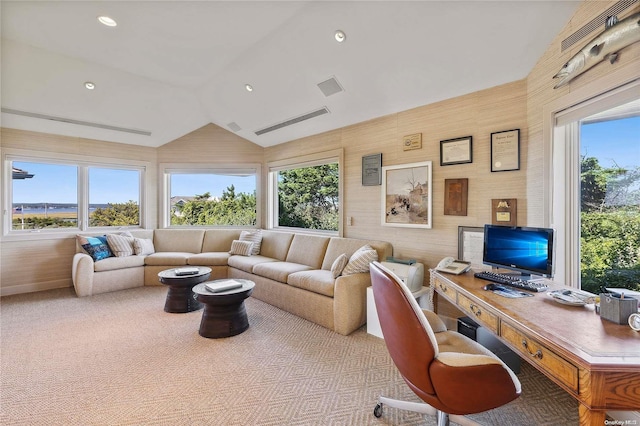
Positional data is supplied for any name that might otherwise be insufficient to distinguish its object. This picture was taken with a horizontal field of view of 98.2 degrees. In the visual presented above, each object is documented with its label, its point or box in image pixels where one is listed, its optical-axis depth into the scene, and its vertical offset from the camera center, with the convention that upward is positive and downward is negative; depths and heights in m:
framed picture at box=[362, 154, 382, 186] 3.66 +0.57
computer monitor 1.87 -0.27
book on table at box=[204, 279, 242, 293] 2.83 -0.77
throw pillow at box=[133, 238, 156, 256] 4.71 -0.60
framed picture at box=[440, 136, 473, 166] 2.86 +0.65
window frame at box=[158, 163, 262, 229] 5.51 +0.81
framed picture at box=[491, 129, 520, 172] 2.55 +0.58
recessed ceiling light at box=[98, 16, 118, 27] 2.71 +1.89
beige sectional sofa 2.99 -0.80
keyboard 1.78 -0.48
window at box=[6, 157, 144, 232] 4.34 +0.29
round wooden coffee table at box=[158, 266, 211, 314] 3.39 -1.01
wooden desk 0.94 -0.53
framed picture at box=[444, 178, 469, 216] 2.89 +0.17
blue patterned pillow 4.25 -0.55
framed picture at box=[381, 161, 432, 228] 3.21 +0.20
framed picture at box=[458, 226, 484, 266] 2.75 -0.32
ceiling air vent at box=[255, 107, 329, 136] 3.84 +1.40
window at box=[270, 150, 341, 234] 4.51 +0.30
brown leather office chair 1.19 -0.69
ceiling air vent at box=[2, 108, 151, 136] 3.82 +1.38
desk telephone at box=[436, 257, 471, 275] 2.29 -0.47
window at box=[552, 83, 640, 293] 1.71 +0.15
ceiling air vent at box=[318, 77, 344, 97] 3.25 +1.51
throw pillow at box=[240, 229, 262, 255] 4.95 -0.48
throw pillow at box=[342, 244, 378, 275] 3.10 -0.57
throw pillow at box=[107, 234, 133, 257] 4.45 -0.55
